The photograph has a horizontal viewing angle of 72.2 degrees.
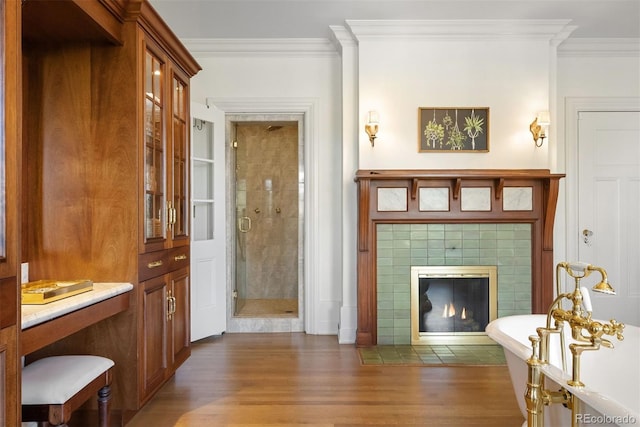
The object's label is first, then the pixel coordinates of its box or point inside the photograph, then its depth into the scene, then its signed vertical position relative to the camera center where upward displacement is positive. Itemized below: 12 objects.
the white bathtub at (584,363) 1.88 -0.74
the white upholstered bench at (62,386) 1.64 -0.69
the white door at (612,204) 4.21 +0.06
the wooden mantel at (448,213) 3.73 -0.02
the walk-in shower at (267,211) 5.72 +0.01
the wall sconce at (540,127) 3.69 +0.72
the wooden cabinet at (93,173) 2.23 +0.20
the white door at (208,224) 3.83 -0.11
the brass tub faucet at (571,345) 1.45 -0.45
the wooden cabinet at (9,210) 1.31 +0.01
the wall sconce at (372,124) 3.67 +0.74
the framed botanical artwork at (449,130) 3.85 +0.71
